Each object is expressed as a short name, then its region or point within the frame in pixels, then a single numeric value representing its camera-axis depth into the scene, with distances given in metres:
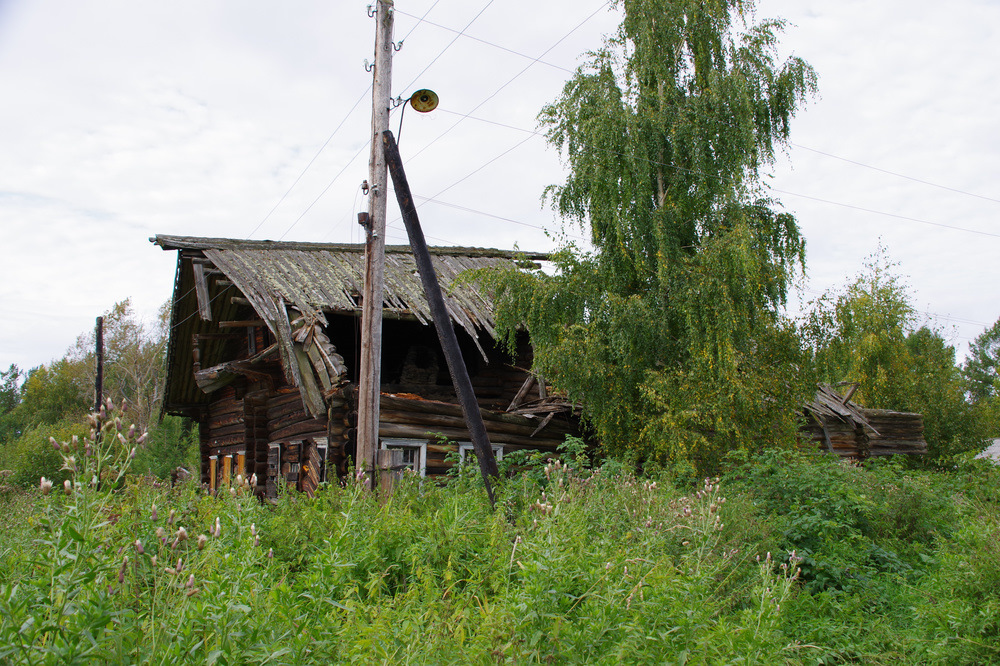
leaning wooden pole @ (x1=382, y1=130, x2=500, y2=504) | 8.38
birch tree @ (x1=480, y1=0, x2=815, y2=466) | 10.54
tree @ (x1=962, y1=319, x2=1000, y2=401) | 59.31
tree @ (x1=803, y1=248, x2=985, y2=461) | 24.41
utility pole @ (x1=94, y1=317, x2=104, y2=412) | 23.59
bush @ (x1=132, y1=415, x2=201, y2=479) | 28.55
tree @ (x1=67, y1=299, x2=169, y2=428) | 41.75
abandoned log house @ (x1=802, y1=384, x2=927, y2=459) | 17.00
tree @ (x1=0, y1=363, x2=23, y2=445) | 68.25
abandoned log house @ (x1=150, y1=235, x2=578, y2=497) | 11.98
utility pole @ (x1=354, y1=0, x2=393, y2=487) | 8.42
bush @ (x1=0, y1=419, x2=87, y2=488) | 29.83
